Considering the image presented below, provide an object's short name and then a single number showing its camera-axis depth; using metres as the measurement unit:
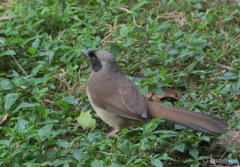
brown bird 8.05
